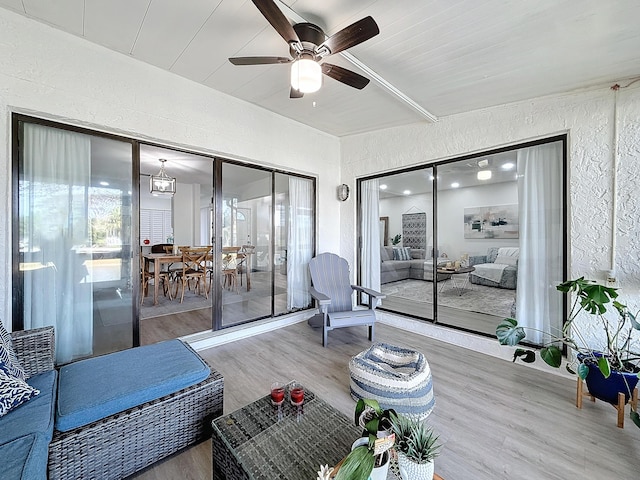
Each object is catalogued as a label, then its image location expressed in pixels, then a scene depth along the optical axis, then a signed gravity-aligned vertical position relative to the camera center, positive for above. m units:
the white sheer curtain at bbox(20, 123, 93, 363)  2.08 +0.03
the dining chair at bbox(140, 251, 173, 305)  4.77 -0.71
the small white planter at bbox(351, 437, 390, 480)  0.93 -0.84
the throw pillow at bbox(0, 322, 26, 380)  1.31 -0.63
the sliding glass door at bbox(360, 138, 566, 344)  2.62 +0.00
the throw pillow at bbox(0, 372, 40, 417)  1.21 -0.75
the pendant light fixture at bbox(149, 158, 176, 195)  5.14 +1.12
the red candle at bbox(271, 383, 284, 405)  1.44 -0.88
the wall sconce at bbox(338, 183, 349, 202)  4.23 +0.77
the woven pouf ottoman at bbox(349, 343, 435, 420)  1.81 -1.05
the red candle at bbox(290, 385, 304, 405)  1.43 -0.88
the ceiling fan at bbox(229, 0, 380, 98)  1.54 +1.28
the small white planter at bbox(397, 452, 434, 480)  1.01 -0.91
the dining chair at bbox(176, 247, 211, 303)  4.80 -0.54
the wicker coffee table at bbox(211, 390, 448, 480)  1.05 -0.93
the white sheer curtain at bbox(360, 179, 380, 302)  4.11 +0.05
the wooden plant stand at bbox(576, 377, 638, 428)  1.76 -1.14
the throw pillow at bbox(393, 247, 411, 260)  3.97 -0.23
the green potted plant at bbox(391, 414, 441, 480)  1.01 -0.86
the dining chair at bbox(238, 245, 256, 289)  3.66 -0.28
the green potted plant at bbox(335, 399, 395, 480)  0.84 -0.77
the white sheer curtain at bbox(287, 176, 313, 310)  3.91 -0.04
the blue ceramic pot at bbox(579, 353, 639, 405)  1.78 -1.04
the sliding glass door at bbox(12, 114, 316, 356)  2.09 -0.03
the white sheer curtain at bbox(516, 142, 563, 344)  2.56 -0.01
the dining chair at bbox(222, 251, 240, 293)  3.35 -0.40
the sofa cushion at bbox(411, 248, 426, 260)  3.71 -0.22
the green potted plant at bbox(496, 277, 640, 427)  1.79 -0.86
